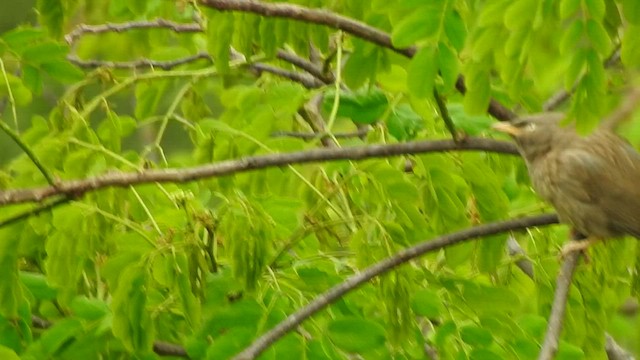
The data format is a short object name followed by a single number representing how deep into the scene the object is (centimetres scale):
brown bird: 852
